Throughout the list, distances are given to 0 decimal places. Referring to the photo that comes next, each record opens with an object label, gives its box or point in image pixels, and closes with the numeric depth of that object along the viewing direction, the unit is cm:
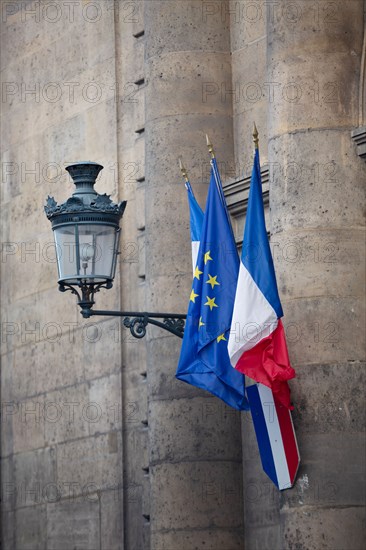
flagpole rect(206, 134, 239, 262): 1525
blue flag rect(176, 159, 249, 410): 1480
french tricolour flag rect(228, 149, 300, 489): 1408
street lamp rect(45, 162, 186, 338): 1484
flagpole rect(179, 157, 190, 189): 1610
